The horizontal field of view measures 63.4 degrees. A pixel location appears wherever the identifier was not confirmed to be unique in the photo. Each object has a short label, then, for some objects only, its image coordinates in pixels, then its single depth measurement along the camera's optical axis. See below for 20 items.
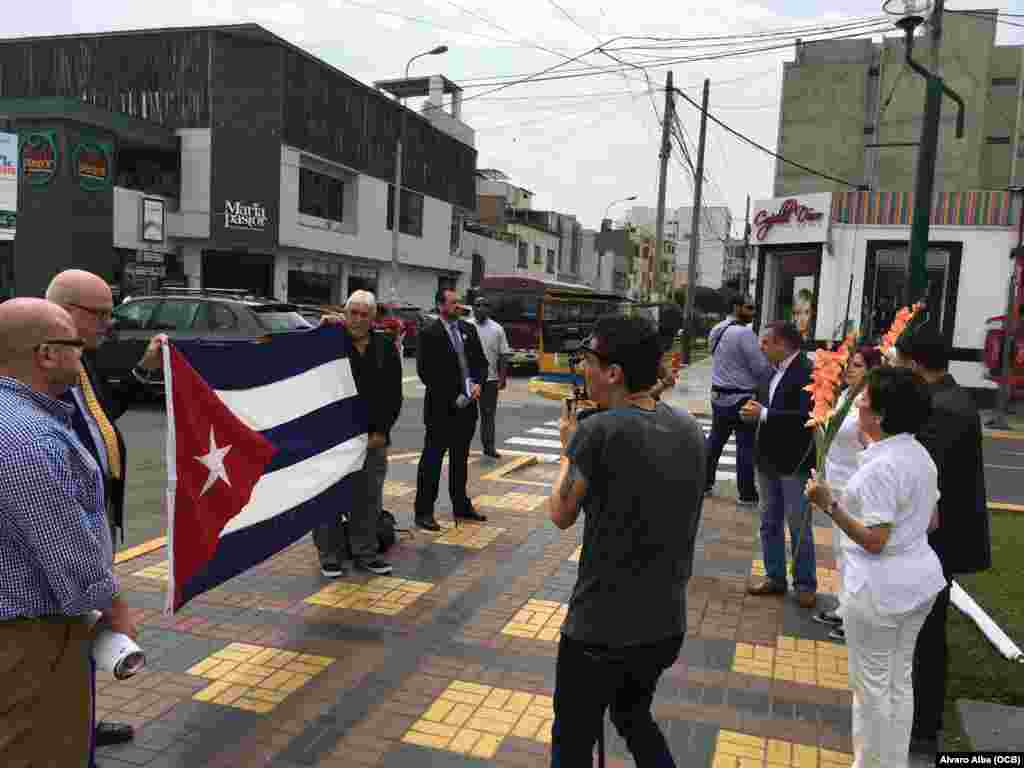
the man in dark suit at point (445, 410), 6.89
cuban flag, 3.82
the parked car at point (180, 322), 13.46
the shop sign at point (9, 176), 27.45
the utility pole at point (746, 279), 37.93
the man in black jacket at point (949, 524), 3.54
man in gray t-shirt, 2.54
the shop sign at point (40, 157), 25.59
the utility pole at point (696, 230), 26.08
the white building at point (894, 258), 18.81
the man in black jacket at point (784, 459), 5.40
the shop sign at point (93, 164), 25.73
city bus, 22.98
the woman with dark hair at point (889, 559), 3.07
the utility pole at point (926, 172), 9.00
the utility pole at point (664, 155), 23.89
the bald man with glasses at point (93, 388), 3.07
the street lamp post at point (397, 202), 30.69
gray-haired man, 5.69
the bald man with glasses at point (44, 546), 2.12
